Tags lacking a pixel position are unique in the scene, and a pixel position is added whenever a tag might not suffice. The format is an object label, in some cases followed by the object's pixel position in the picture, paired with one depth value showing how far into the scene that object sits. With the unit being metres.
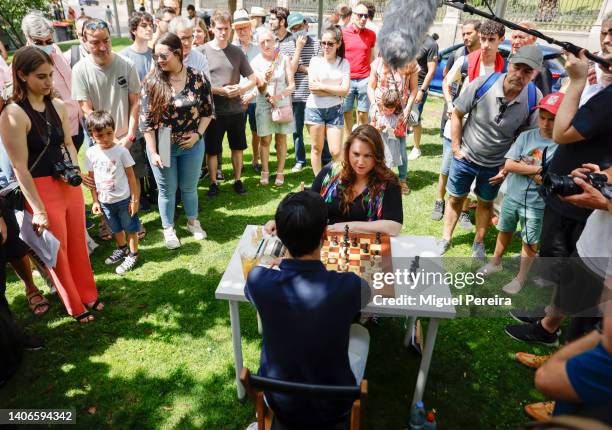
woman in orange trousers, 2.65
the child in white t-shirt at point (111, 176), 3.48
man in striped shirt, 5.52
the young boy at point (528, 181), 3.12
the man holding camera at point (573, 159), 2.31
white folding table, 2.15
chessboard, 2.30
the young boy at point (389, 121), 4.83
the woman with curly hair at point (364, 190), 2.83
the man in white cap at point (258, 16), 7.02
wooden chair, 1.50
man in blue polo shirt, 1.65
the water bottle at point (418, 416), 2.47
